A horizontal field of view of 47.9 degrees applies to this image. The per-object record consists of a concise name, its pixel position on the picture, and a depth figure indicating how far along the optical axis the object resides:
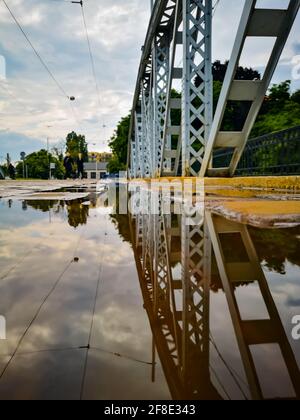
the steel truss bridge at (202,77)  6.31
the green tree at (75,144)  102.28
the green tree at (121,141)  46.91
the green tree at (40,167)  91.19
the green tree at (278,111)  28.17
